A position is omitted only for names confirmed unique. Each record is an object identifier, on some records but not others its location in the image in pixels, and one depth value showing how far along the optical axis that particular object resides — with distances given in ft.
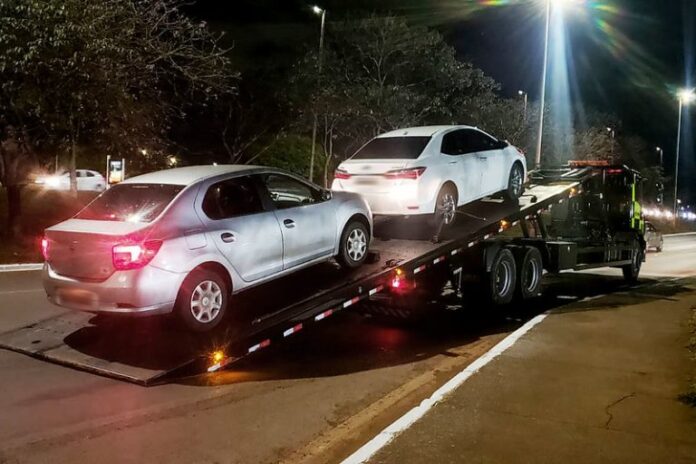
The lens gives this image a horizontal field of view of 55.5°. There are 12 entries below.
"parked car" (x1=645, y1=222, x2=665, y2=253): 97.82
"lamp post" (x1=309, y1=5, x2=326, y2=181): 84.78
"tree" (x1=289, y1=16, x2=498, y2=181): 90.17
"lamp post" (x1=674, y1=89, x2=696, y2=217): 154.81
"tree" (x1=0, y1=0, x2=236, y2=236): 39.78
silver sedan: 19.75
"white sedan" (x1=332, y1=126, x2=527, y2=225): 30.35
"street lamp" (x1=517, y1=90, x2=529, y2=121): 127.14
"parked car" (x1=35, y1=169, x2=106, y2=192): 98.78
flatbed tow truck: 20.58
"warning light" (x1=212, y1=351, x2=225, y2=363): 20.02
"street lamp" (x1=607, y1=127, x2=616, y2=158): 151.53
